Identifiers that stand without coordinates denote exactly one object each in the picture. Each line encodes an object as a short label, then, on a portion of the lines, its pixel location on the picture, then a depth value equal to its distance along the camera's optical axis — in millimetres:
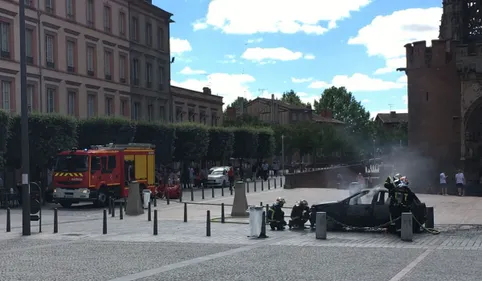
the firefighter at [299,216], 19625
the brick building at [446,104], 55125
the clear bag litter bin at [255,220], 17438
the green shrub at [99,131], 41438
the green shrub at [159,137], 47094
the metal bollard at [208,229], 17961
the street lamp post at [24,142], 18844
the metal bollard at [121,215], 24859
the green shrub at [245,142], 61906
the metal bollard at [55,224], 19484
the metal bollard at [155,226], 18466
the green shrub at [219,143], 56219
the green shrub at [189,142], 50969
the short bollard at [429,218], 19016
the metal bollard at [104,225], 19031
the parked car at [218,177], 49125
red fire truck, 30625
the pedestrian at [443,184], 42009
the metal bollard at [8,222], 20484
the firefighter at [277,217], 19672
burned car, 18672
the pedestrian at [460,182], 39719
